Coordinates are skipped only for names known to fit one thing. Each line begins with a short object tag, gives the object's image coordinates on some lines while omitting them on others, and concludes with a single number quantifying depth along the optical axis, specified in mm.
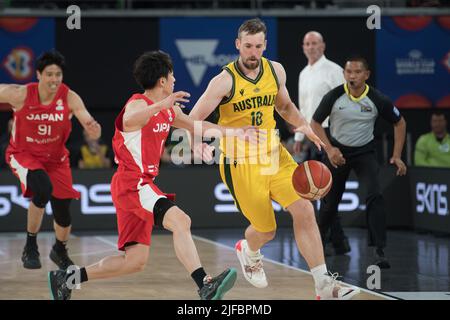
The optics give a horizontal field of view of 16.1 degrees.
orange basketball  11627
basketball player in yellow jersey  11551
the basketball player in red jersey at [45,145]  14484
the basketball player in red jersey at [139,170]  11128
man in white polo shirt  18244
